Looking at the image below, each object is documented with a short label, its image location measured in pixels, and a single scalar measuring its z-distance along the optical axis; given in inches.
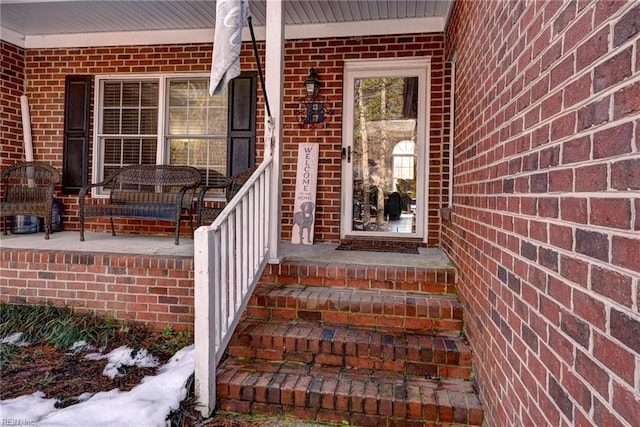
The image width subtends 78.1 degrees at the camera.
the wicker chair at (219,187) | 155.7
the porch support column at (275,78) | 117.9
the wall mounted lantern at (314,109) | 174.1
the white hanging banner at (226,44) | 90.0
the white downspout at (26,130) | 198.4
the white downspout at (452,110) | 134.0
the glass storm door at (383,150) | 171.9
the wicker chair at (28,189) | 166.2
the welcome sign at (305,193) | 172.9
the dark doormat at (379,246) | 150.3
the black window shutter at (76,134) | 196.2
